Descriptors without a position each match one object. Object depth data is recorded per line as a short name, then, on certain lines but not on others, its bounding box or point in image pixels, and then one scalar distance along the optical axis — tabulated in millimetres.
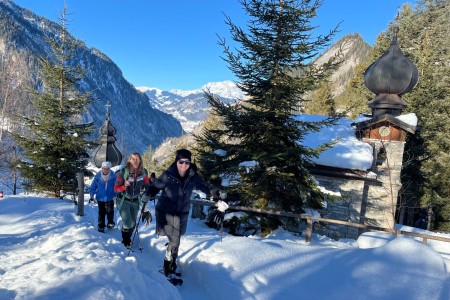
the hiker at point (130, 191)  5799
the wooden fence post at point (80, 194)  8422
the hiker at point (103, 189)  7107
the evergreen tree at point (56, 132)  13898
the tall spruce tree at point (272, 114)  8609
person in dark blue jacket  4816
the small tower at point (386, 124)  13602
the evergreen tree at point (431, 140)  19875
